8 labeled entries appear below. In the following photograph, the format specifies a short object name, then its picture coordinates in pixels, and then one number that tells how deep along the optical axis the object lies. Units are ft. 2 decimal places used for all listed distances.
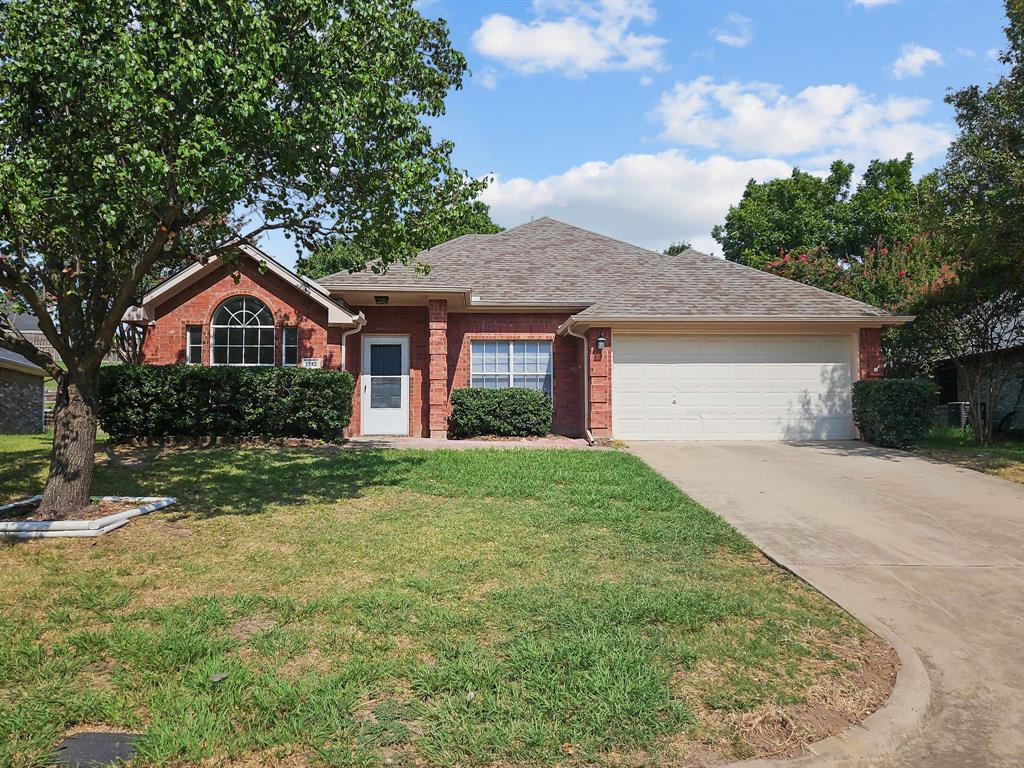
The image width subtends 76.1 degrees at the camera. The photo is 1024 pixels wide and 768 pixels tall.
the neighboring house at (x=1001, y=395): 53.47
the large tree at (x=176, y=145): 19.75
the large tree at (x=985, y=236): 37.47
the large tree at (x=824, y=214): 98.78
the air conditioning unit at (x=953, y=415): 63.00
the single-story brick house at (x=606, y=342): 47.40
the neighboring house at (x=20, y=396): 71.92
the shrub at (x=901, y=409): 42.01
